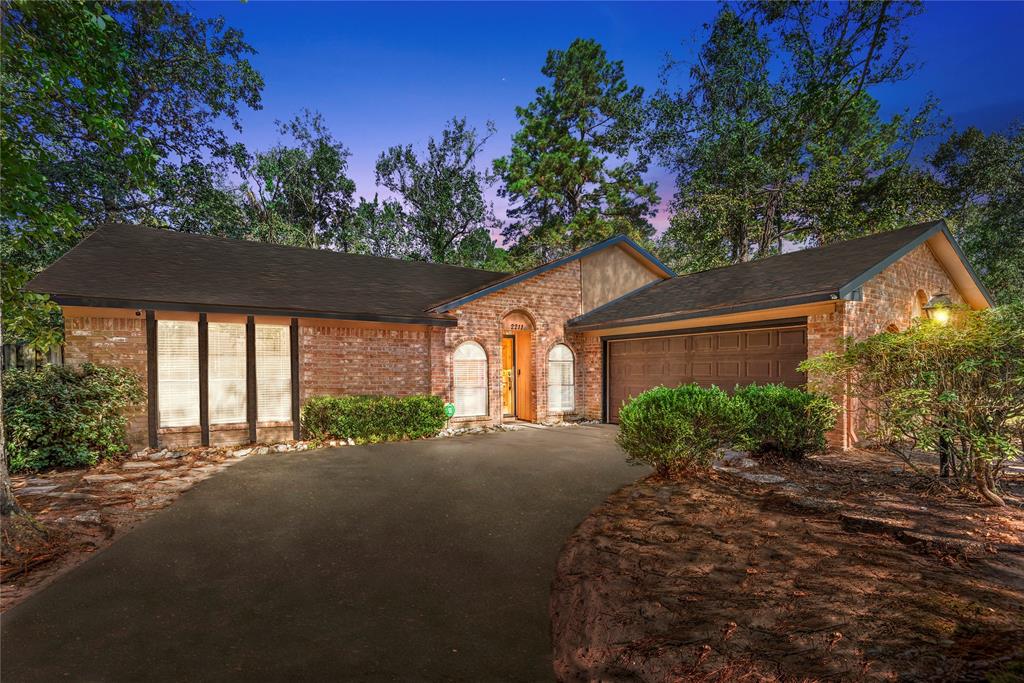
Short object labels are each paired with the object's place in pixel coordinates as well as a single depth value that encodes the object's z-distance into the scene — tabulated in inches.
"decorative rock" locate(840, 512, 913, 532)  166.7
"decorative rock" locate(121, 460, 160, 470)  296.7
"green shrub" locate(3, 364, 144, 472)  276.5
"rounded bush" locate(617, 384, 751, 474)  240.8
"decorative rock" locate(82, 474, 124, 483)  260.8
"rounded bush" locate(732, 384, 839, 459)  293.4
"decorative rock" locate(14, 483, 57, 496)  231.1
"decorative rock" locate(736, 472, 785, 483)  246.4
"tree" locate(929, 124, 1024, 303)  831.1
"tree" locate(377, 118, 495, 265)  1203.9
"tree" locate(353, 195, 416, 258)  1150.3
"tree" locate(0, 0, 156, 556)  200.1
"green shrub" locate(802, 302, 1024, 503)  192.1
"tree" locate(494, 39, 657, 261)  1125.1
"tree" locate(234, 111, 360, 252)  1013.2
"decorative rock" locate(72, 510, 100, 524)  194.7
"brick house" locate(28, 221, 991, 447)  351.6
